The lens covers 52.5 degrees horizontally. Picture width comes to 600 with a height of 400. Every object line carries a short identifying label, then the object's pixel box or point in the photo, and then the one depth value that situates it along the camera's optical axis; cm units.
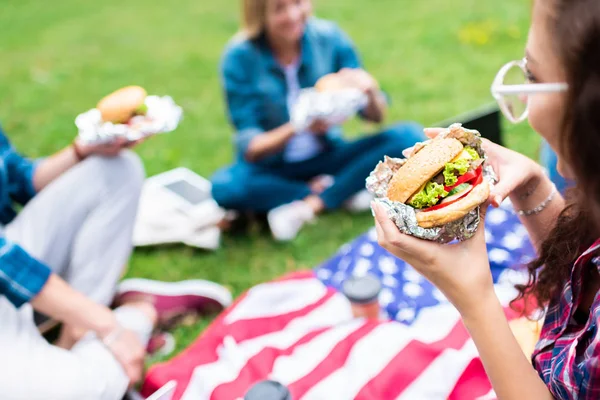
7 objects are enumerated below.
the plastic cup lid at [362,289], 206
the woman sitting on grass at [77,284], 189
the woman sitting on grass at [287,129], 307
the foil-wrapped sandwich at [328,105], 288
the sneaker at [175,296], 253
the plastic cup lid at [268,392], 161
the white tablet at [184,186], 334
